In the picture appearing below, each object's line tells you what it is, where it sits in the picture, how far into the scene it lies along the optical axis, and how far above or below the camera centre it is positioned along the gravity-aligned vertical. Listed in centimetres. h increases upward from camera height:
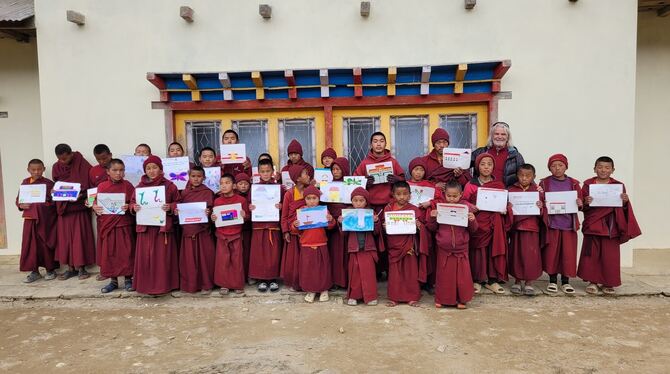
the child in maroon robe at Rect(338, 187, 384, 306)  419 -94
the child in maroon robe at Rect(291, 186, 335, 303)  433 -95
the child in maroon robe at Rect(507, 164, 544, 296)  432 -83
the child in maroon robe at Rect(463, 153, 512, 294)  428 -72
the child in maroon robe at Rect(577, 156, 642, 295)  435 -76
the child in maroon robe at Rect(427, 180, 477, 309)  403 -91
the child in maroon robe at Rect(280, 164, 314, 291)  443 -55
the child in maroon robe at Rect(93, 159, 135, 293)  464 -68
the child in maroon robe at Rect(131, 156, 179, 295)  448 -88
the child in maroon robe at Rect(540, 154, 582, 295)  439 -73
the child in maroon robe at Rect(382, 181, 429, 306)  416 -92
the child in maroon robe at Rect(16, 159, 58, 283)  523 -71
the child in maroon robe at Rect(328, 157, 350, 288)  454 -84
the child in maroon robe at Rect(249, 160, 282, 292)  462 -88
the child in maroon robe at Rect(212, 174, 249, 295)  454 -88
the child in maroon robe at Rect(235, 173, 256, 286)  468 -60
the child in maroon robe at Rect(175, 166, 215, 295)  454 -83
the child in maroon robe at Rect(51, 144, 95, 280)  526 -55
